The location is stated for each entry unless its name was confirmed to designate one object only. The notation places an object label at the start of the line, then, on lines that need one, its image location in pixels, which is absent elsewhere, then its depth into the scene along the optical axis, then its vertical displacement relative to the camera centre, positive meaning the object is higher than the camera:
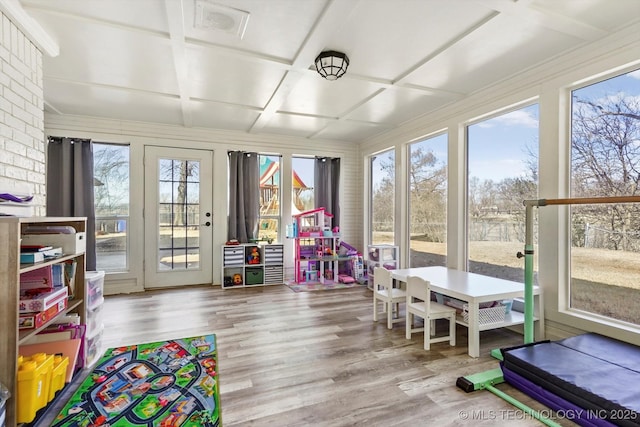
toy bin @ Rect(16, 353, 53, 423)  1.62 -0.94
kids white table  2.54 -0.67
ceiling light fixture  2.58 +1.29
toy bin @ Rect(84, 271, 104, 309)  2.47 -0.62
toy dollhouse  5.14 -0.61
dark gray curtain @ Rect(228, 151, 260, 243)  5.08 +0.29
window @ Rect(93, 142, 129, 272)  4.50 +0.11
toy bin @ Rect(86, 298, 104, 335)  2.43 -0.86
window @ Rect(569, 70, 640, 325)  2.38 +0.18
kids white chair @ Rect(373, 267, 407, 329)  3.15 -0.84
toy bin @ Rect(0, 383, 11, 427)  1.46 -0.90
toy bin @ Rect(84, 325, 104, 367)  2.35 -1.07
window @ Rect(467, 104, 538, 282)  3.11 +0.30
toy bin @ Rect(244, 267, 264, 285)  4.96 -1.00
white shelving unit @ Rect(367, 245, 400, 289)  4.70 -0.67
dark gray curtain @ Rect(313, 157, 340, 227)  5.73 +0.48
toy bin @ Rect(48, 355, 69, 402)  1.83 -0.99
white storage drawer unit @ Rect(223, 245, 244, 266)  4.82 -0.66
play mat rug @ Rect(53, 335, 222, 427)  1.76 -1.16
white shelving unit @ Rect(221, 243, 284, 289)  4.85 -0.83
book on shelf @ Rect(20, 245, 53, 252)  1.86 -0.22
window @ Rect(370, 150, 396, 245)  5.18 +0.30
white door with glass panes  4.73 -0.06
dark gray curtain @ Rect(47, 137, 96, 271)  4.19 +0.41
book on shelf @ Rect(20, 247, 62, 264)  1.76 -0.26
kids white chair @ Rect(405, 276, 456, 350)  2.67 -0.86
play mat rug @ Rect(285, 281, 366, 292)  4.71 -1.15
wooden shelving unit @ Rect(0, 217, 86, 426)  1.54 -0.47
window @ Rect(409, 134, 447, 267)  4.14 +0.18
